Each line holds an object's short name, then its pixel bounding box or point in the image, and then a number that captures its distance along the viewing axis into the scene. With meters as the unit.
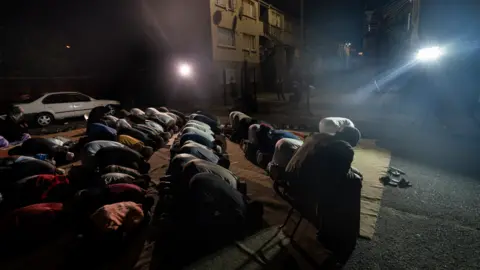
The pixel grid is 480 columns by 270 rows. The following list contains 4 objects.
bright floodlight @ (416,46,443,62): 10.81
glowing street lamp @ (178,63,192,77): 18.38
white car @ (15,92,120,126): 12.08
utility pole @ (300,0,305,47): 15.50
